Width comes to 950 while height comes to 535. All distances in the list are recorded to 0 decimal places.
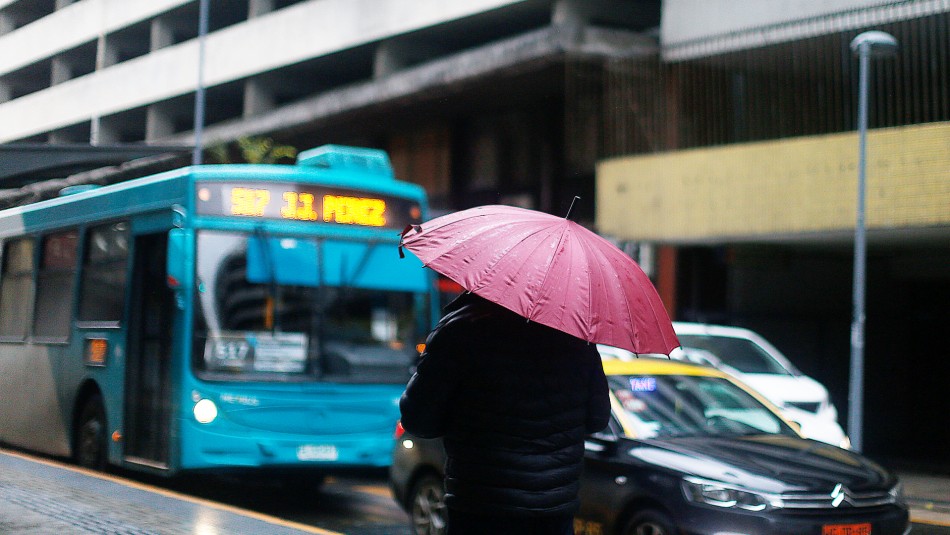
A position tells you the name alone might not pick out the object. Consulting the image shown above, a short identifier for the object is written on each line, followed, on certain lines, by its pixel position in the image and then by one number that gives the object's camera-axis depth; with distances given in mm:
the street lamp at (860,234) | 14492
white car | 13938
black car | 6832
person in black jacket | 3883
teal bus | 10039
